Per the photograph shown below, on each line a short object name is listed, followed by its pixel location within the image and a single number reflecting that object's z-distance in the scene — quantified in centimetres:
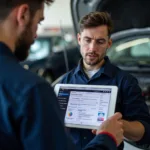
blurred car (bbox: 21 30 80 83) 519
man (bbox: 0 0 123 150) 99
